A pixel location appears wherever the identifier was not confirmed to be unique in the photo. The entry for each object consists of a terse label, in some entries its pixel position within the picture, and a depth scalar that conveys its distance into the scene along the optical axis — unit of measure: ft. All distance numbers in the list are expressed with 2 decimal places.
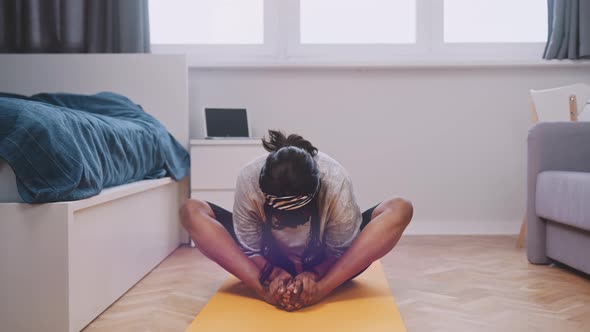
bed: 4.00
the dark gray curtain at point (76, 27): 9.42
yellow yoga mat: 4.08
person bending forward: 4.40
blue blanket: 4.03
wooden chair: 7.84
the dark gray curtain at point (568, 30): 9.39
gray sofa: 6.07
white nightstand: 8.52
